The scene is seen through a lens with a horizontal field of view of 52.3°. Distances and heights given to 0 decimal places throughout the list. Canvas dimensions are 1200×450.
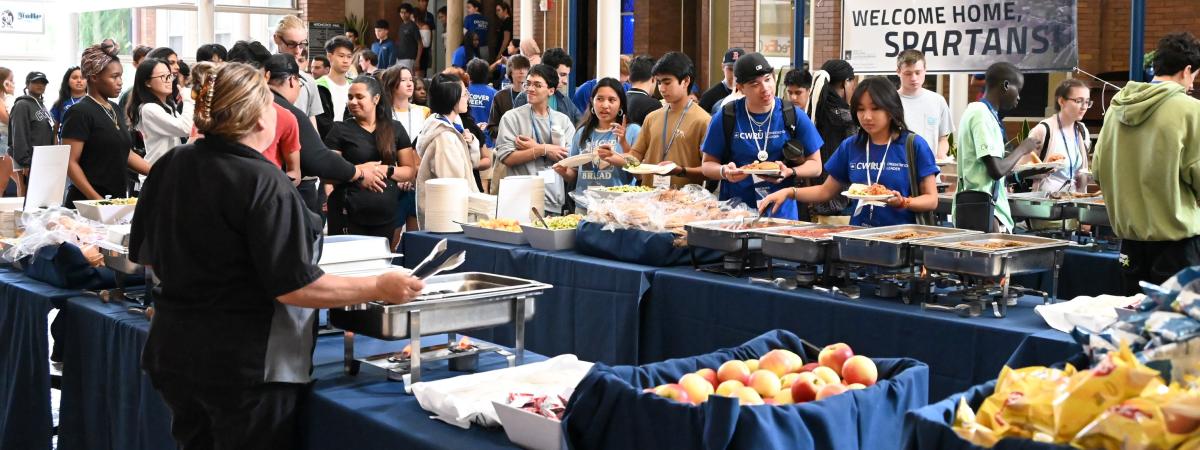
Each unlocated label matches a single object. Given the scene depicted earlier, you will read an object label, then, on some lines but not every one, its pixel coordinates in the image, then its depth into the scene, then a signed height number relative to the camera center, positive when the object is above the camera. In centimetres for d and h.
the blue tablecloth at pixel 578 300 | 443 -55
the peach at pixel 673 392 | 221 -43
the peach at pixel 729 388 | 223 -43
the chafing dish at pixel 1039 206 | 541 -23
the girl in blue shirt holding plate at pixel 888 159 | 436 -1
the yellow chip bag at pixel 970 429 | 177 -40
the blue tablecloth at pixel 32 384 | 384 -74
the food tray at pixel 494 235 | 518 -35
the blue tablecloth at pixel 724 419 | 208 -47
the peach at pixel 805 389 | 226 -43
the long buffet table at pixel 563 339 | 270 -55
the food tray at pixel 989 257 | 345 -29
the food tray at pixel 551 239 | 494 -35
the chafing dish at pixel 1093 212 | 514 -23
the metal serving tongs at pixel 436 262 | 258 -23
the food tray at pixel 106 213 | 452 -23
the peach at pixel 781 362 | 241 -41
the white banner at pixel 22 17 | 1745 +194
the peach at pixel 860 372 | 236 -42
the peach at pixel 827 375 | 233 -42
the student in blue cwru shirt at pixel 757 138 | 496 +7
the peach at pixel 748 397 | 220 -44
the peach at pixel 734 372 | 236 -42
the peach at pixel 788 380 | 233 -43
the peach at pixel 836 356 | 245 -40
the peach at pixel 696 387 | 224 -43
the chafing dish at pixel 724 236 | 418 -28
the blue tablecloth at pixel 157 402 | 247 -57
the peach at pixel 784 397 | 224 -45
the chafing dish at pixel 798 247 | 388 -30
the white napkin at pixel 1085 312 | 310 -41
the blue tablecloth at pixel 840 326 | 329 -51
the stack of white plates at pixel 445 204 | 555 -23
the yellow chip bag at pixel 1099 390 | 164 -32
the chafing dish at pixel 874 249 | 367 -29
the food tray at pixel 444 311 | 267 -36
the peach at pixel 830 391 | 223 -43
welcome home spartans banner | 662 +70
